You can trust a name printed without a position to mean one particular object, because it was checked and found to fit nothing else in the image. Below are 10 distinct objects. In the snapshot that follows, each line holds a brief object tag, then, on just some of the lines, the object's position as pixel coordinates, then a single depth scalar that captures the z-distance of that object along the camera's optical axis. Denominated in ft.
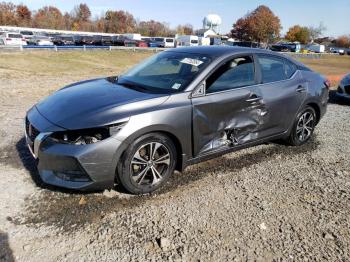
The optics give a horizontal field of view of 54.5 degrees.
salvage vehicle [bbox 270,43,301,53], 214.24
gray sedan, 11.42
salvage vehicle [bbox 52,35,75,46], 135.61
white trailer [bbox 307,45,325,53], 279.04
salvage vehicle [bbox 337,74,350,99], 31.48
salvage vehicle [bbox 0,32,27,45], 109.75
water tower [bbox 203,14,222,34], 383.65
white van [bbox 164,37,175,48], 170.23
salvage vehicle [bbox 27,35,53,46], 124.67
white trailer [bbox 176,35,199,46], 199.62
